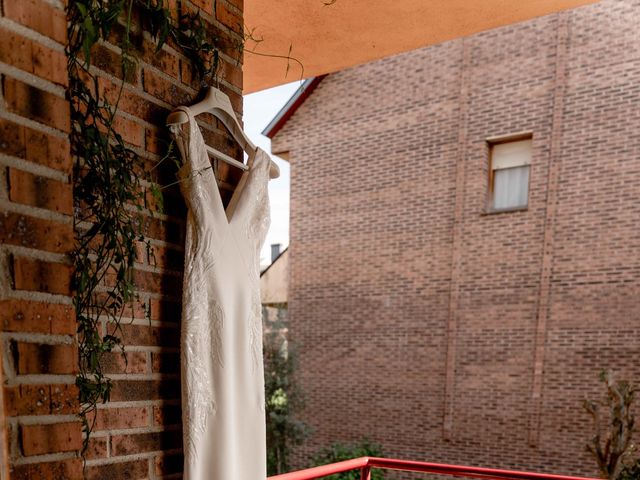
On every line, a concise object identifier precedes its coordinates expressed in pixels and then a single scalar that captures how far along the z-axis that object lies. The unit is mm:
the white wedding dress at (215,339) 1312
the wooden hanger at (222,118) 1327
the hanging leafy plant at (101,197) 1091
